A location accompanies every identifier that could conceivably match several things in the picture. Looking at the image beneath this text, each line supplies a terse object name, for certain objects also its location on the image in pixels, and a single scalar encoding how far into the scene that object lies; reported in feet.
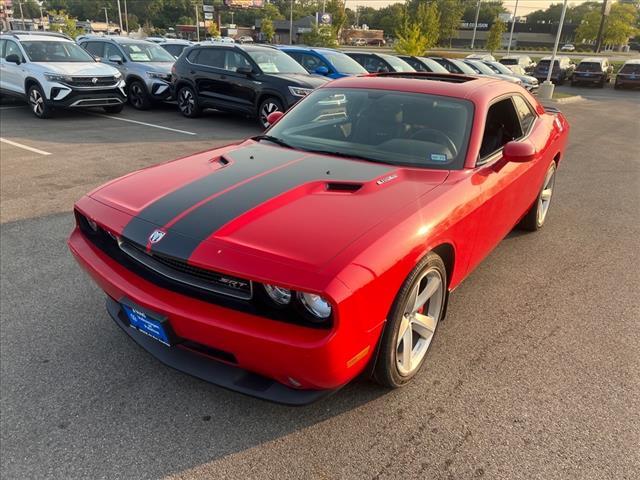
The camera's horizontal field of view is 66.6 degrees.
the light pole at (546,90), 61.77
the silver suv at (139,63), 38.88
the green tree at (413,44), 85.66
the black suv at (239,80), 31.78
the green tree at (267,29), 203.21
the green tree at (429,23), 116.43
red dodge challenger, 6.59
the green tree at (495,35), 126.52
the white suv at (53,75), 32.71
